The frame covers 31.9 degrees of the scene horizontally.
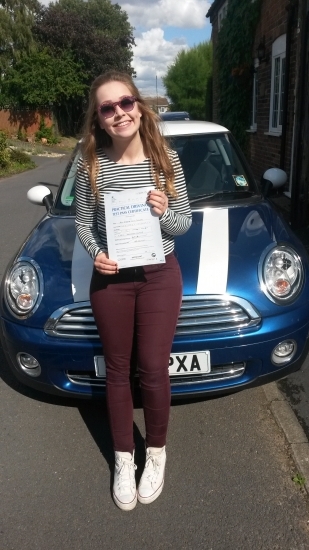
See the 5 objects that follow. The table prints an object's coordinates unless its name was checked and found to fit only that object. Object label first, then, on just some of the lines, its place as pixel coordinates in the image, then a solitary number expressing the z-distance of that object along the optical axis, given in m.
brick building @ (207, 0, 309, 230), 7.15
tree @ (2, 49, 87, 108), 36.22
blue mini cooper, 2.82
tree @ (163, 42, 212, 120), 51.81
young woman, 2.26
